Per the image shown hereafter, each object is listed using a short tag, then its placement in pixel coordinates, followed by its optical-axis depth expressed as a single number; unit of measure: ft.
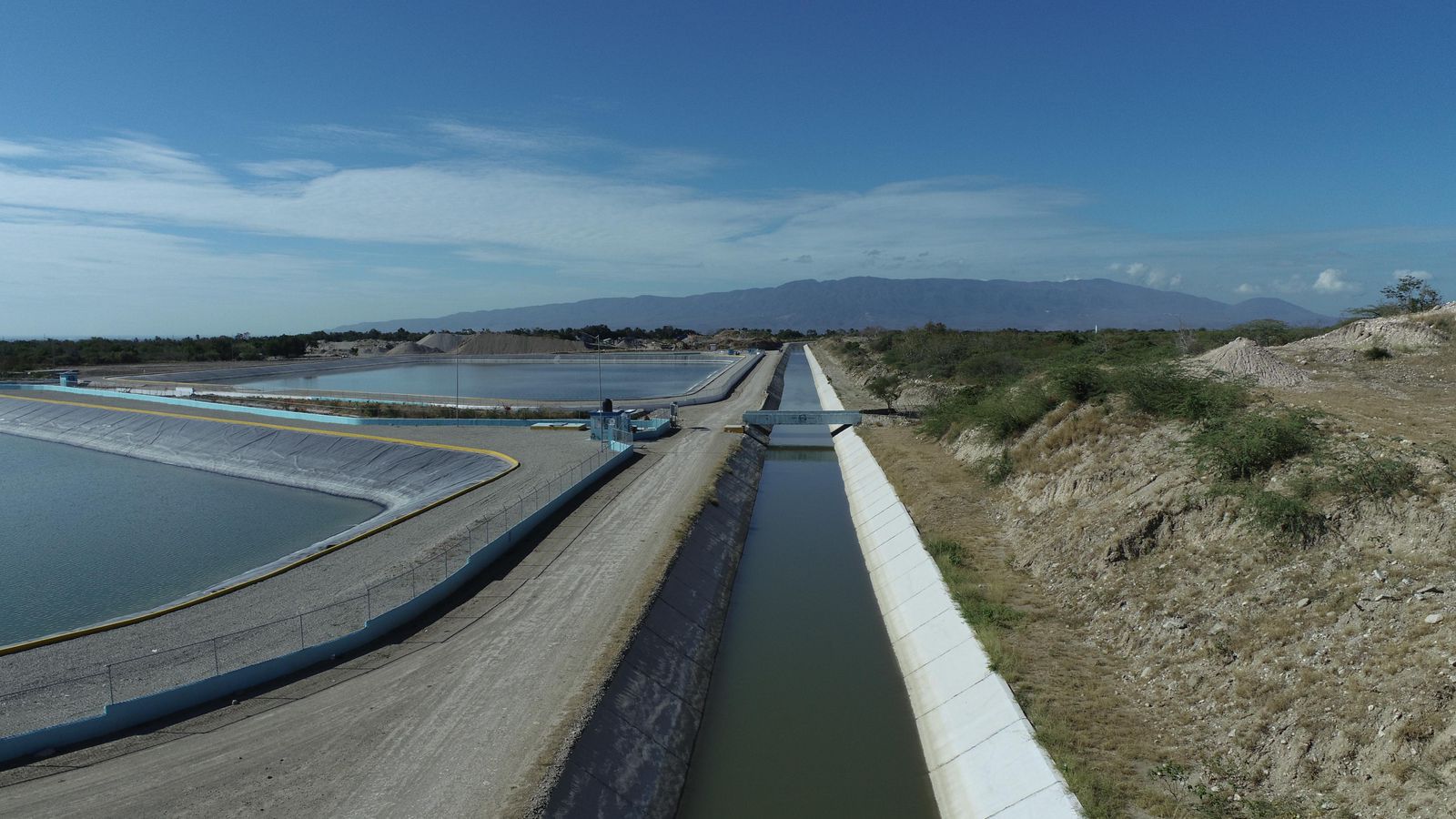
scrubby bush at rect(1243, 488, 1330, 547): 51.26
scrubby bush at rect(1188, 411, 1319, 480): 60.95
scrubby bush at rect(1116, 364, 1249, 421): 77.05
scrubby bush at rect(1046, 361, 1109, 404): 100.22
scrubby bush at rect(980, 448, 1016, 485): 101.45
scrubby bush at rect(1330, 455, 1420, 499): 50.19
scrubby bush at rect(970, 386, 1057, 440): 107.76
